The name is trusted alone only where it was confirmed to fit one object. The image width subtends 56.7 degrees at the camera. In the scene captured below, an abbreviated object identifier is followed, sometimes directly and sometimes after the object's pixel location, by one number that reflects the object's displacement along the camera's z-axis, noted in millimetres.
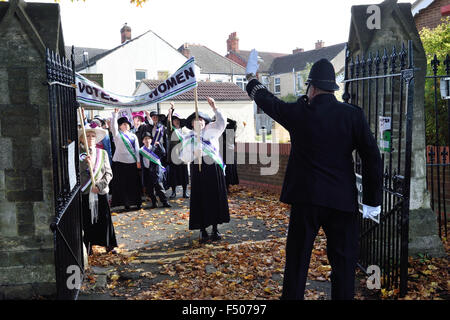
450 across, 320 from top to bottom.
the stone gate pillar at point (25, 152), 4430
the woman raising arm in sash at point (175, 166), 10961
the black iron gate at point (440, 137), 7297
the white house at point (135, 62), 35375
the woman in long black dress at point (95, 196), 6101
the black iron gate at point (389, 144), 4152
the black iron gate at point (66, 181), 3825
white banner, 6211
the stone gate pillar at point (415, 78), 5488
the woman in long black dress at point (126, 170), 9789
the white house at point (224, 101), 28656
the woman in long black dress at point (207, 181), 7023
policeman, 3488
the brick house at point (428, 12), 14031
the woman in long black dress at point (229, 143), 11453
